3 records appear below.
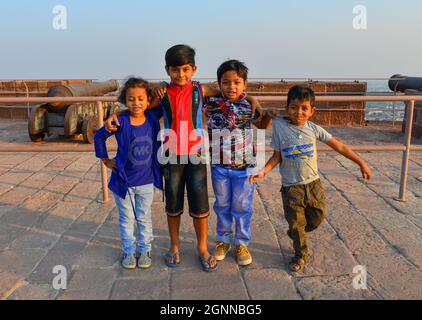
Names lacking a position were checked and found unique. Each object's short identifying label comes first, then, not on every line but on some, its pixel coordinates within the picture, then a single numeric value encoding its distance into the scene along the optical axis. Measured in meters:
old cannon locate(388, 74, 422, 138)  8.16
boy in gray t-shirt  2.55
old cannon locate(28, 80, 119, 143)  7.60
